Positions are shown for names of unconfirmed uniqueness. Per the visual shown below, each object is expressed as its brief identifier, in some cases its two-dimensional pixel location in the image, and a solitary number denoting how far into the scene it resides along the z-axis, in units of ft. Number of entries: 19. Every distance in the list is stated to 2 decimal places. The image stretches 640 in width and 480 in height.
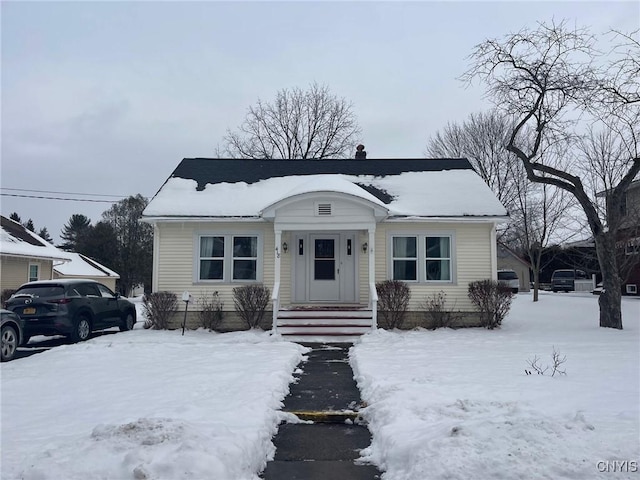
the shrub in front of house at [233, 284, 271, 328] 45.83
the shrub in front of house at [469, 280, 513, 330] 45.44
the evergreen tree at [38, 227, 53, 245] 215.88
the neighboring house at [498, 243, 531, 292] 148.05
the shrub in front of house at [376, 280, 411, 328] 45.50
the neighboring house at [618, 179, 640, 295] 67.56
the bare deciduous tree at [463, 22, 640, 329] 43.27
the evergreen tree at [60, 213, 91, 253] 188.22
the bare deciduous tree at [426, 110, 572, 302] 87.86
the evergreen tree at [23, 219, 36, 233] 202.59
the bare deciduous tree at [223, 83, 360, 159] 126.52
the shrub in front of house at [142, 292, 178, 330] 46.37
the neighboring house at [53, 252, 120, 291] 109.70
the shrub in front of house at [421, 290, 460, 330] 46.75
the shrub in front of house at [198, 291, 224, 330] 47.14
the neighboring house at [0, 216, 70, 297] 69.41
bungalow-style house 45.60
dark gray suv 37.81
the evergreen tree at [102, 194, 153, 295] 154.20
